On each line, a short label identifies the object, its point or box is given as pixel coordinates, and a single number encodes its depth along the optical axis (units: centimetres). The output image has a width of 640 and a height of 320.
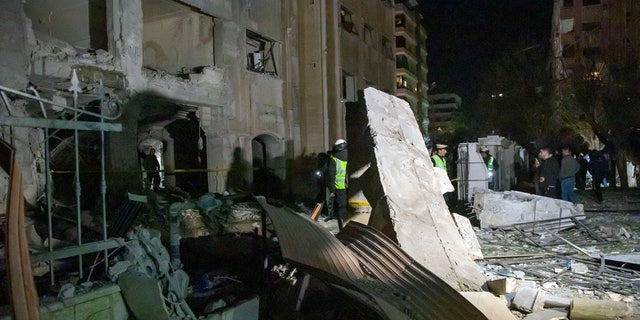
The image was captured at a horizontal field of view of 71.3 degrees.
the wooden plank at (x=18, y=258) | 268
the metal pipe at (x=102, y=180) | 352
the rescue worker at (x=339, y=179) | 933
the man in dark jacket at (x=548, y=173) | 1095
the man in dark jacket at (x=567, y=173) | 1064
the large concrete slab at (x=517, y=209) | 920
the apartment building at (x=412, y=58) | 4528
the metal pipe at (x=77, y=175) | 338
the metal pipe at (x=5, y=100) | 315
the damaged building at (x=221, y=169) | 356
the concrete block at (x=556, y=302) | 477
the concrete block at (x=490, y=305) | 435
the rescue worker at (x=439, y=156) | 1058
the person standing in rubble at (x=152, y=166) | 1395
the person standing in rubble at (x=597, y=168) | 1430
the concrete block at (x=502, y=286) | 509
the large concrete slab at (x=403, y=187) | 546
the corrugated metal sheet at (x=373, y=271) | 356
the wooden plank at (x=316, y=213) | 655
